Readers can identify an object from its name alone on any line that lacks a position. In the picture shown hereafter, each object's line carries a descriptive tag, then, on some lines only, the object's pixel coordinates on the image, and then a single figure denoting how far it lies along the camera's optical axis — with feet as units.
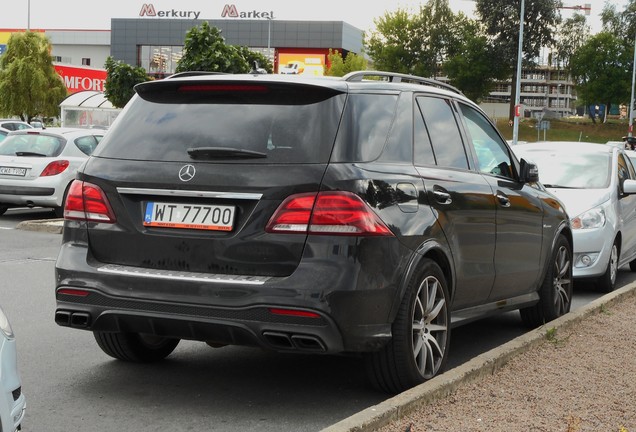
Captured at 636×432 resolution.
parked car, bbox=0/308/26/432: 11.77
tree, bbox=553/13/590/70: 308.81
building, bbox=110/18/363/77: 360.07
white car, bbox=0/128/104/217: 58.08
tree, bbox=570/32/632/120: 313.53
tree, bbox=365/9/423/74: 299.38
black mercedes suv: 16.66
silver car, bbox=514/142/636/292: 35.94
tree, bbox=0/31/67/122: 205.87
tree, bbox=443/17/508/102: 293.84
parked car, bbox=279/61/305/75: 350.64
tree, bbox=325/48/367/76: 312.29
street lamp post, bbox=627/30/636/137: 263.70
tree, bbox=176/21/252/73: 140.77
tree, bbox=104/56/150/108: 173.47
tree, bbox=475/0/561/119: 291.38
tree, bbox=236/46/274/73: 168.81
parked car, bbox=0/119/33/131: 141.28
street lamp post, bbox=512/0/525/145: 178.28
